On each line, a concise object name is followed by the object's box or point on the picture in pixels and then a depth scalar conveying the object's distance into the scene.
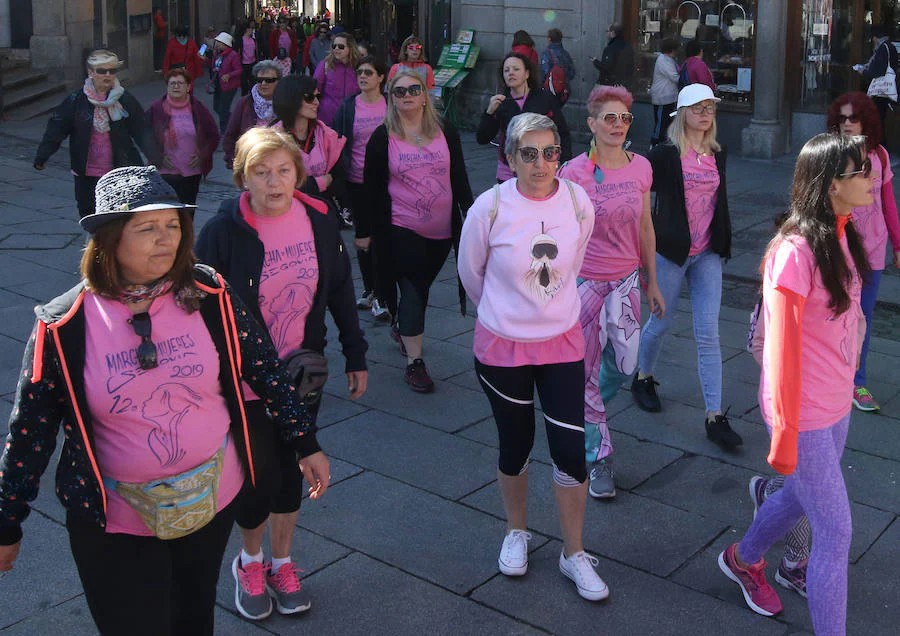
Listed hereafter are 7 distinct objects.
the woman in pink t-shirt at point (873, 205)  5.46
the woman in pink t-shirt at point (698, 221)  5.38
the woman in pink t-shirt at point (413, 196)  6.14
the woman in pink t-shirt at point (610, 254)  4.87
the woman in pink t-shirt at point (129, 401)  2.73
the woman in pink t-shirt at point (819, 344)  3.33
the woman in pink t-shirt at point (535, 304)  3.95
